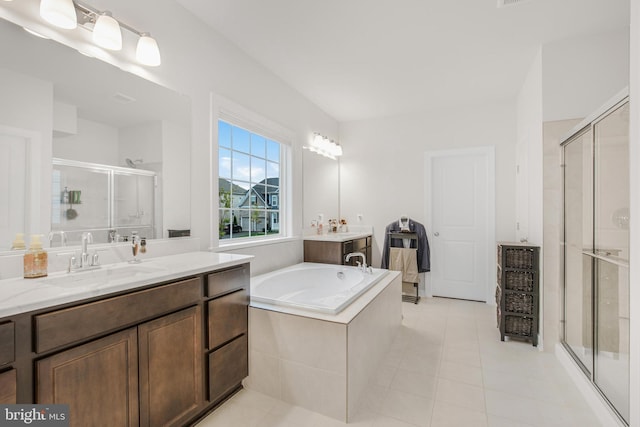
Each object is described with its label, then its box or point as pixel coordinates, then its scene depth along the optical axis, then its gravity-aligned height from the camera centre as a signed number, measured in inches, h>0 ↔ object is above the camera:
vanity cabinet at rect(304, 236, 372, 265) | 134.6 -17.8
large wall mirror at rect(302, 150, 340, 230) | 147.6 +13.7
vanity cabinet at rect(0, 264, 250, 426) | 39.3 -23.1
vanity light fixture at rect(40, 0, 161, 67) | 53.8 +37.6
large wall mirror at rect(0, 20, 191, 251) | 53.1 +14.4
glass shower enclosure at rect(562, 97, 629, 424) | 69.4 -10.6
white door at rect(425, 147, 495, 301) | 152.3 -4.5
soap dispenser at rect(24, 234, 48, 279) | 52.1 -8.5
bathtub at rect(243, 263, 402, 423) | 67.1 -33.6
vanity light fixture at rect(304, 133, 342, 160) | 152.6 +35.4
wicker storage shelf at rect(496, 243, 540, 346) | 104.0 -28.2
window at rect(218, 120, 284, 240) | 105.6 +11.7
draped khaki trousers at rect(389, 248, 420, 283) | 151.7 -26.0
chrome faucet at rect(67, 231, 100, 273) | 58.9 -9.4
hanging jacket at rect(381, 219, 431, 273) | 153.2 -16.6
